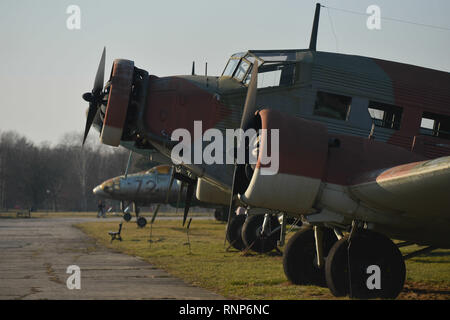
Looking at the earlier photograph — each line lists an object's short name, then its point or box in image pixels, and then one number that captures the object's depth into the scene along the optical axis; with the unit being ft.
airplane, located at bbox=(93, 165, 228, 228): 237.04
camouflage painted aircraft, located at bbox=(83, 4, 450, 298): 58.08
